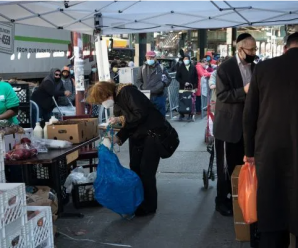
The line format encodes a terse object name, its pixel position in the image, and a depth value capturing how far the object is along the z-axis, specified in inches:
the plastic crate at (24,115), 310.4
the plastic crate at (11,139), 196.5
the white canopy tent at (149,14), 286.5
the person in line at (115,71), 573.7
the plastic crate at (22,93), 315.9
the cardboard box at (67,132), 217.8
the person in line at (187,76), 555.8
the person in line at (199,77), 576.7
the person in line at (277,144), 126.6
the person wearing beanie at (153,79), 442.0
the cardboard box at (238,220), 177.0
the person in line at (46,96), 396.5
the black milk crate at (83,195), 230.1
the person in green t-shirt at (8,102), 234.7
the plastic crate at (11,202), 129.6
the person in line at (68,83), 463.8
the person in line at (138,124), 204.8
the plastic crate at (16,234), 131.0
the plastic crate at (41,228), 147.6
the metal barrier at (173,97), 552.1
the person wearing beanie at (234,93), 193.5
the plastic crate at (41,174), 210.8
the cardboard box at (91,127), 230.0
